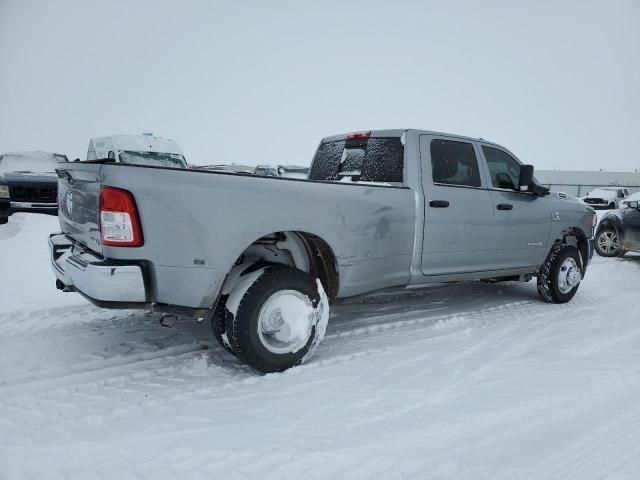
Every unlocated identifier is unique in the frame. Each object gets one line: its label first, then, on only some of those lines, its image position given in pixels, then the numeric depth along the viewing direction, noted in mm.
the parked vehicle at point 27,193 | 9742
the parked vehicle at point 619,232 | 9109
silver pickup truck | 2965
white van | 11852
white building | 46347
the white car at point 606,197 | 26625
